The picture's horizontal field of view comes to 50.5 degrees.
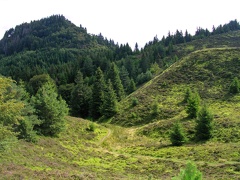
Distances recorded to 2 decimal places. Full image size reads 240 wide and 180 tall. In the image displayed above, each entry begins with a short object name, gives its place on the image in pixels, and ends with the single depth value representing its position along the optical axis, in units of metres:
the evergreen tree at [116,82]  87.02
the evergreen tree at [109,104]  71.94
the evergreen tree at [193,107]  55.91
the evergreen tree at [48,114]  44.62
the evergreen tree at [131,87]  95.76
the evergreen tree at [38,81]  96.62
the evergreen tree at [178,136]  45.16
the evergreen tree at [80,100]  82.81
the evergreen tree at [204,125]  45.25
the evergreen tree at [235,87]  65.44
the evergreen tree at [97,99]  77.61
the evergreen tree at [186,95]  66.39
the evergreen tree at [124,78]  106.53
